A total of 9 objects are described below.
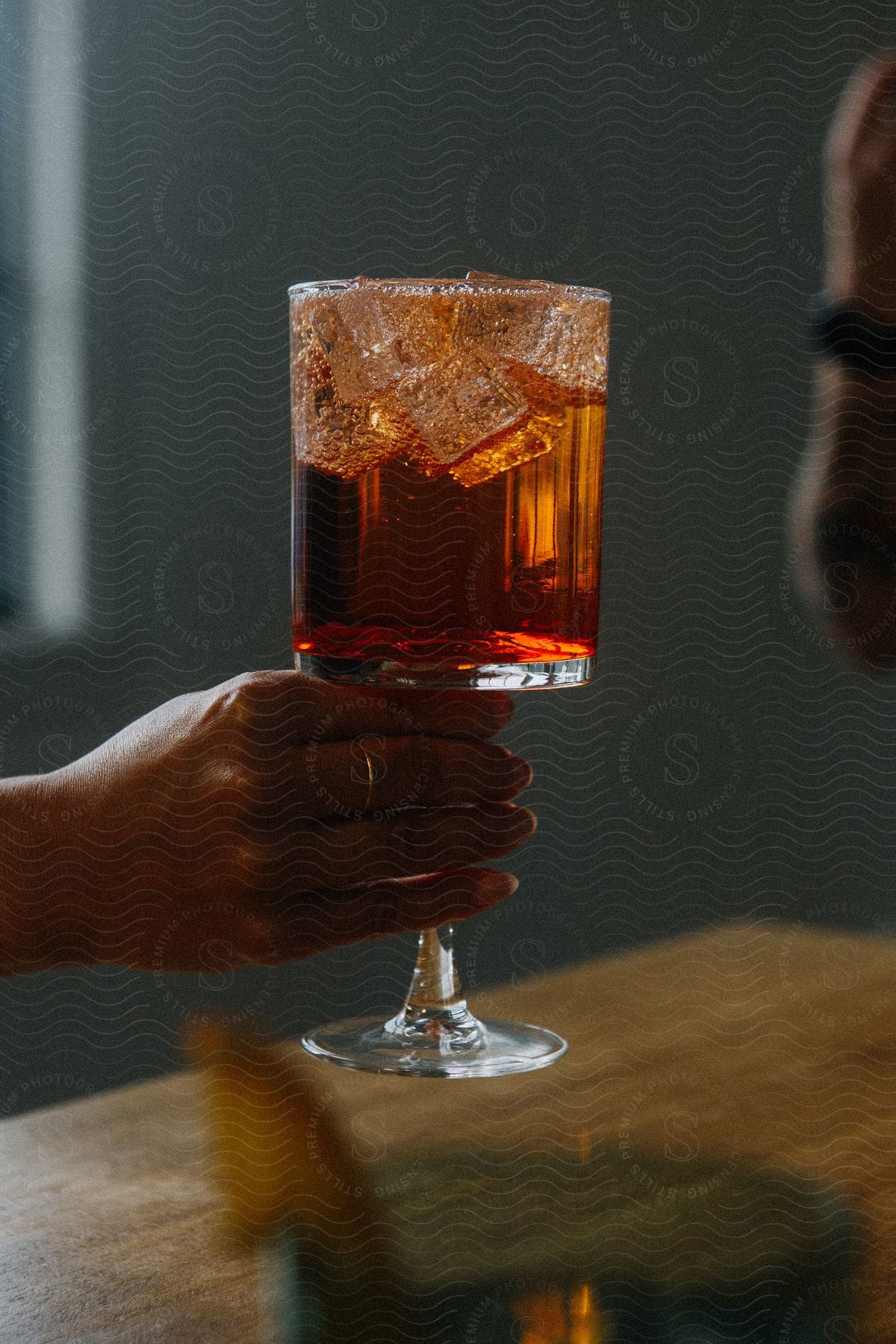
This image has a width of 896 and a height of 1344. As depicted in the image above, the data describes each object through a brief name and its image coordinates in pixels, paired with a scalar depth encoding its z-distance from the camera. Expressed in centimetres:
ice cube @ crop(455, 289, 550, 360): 82
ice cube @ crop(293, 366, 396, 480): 83
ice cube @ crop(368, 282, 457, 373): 82
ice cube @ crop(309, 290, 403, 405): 82
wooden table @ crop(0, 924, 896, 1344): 77
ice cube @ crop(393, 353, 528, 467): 82
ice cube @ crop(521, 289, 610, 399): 83
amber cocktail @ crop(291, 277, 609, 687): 82
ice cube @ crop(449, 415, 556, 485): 83
